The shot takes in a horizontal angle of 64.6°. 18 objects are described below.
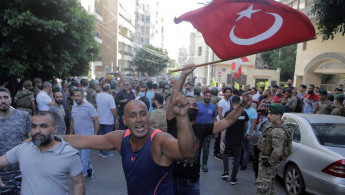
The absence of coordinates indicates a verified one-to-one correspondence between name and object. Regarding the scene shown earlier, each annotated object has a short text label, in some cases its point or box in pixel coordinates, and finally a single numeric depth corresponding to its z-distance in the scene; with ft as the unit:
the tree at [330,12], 28.58
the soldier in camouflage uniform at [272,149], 12.82
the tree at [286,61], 124.06
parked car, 13.57
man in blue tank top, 6.10
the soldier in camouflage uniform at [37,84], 27.52
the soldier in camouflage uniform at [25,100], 21.45
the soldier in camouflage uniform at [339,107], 22.87
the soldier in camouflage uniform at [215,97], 31.34
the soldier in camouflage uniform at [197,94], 29.13
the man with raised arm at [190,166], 10.62
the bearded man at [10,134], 11.08
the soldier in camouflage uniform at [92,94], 29.73
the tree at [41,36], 29.25
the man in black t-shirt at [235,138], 18.48
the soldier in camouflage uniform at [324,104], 25.38
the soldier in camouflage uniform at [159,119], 12.43
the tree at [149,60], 164.66
